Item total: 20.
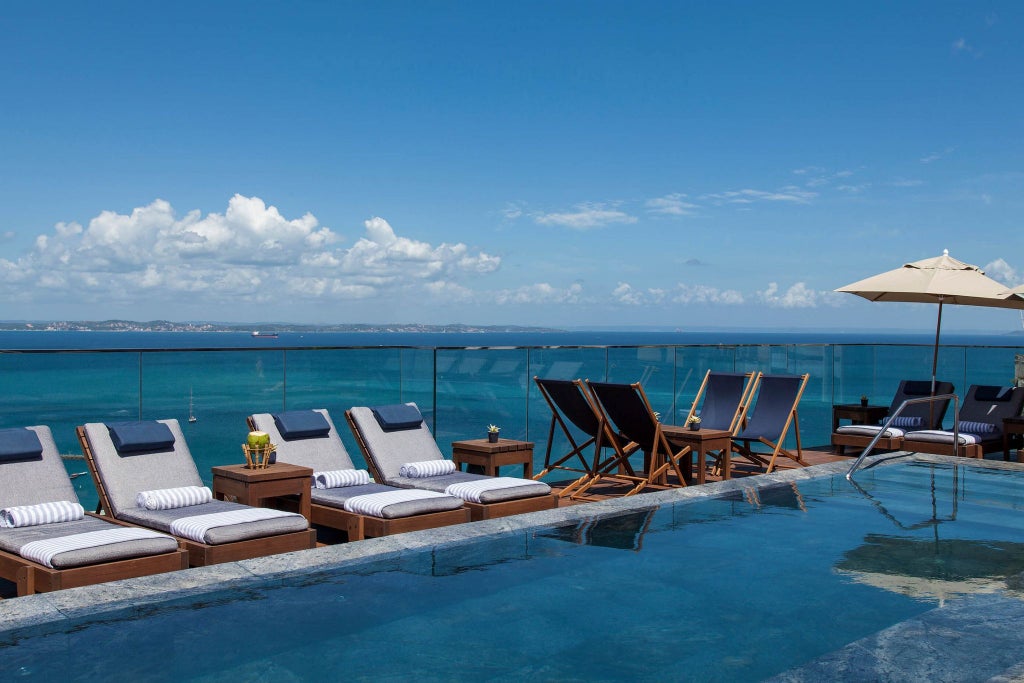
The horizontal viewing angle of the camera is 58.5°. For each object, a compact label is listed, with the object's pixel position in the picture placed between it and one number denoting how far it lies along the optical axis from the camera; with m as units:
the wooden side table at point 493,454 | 6.22
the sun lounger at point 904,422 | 8.32
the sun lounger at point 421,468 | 5.22
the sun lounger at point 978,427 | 8.12
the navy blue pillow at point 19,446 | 4.63
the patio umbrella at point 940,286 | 7.92
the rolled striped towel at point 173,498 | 4.70
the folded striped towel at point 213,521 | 4.15
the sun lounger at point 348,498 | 4.76
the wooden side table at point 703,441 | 6.81
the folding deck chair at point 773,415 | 7.59
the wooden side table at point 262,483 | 4.87
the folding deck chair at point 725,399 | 7.67
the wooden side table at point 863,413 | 9.31
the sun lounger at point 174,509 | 4.13
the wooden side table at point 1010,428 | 8.25
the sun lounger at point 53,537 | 3.64
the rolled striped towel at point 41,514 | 4.27
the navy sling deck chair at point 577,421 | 6.83
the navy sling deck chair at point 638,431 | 6.61
